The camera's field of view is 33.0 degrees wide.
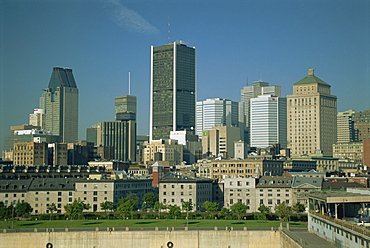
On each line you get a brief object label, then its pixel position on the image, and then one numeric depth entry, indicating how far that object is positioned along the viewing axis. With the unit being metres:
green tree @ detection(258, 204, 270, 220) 156.76
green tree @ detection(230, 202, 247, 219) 155.75
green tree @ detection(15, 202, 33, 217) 160.88
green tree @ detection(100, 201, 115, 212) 169.74
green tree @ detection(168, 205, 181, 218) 156.75
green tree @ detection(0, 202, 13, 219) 151.25
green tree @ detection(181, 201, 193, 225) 166.25
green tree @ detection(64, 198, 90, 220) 151.50
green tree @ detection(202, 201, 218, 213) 161.25
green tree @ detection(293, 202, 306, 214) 151.75
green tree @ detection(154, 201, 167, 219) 164.80
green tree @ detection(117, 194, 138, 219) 155.88
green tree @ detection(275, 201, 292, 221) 146.00
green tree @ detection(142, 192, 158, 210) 179.88
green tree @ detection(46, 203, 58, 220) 165.12
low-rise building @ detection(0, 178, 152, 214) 177.75
